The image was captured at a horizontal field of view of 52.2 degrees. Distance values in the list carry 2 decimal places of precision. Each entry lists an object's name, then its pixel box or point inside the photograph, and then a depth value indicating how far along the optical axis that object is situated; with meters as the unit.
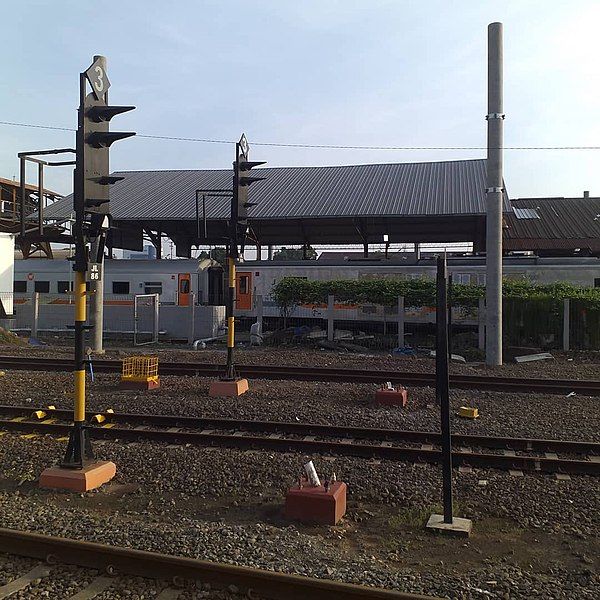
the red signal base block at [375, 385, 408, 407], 10.55
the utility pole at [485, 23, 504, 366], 15.76
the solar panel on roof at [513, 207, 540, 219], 40.66
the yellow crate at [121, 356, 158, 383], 12.11
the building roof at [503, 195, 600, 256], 35.00
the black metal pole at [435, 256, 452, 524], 5.40
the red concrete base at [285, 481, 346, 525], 5.40
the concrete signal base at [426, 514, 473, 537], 5.14
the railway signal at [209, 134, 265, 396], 10.66
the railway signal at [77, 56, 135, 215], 6.12
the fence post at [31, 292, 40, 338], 22.65
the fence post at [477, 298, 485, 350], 19.39
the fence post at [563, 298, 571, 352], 18.62
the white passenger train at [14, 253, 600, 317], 23.03
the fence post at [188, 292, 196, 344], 21.94
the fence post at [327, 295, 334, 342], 20.73
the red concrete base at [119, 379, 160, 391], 11.97
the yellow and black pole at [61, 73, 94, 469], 6.23
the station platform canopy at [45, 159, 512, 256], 31.73
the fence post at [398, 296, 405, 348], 19.95
